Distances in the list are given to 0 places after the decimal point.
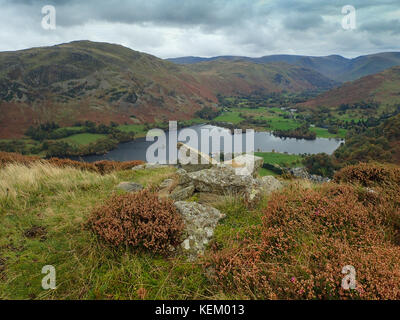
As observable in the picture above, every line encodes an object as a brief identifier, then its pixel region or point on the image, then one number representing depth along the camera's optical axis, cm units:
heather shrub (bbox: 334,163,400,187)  727
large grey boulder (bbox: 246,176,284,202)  666
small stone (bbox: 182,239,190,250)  480
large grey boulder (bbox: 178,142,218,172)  1024
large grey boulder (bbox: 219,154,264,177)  855
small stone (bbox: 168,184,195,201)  741
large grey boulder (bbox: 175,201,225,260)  484
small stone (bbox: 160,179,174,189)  946
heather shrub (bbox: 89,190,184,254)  472
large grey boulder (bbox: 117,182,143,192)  896
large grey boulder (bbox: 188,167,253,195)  727
